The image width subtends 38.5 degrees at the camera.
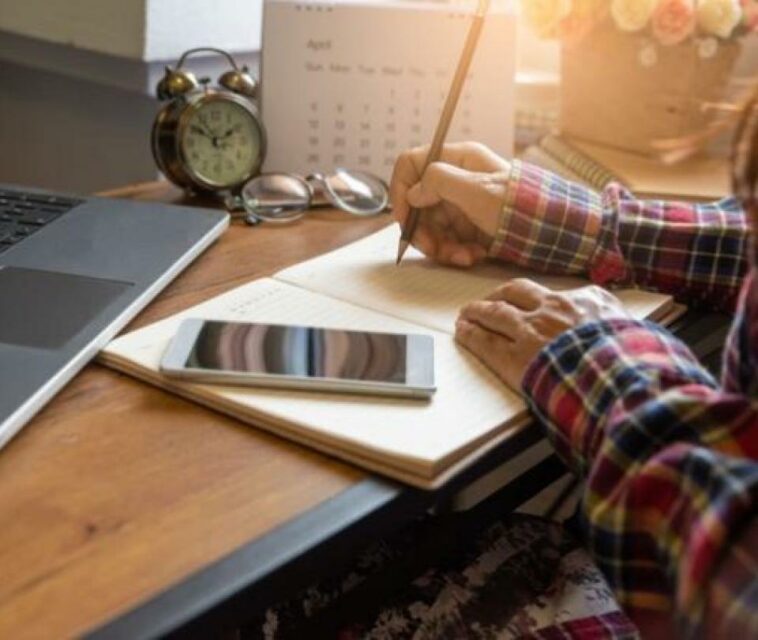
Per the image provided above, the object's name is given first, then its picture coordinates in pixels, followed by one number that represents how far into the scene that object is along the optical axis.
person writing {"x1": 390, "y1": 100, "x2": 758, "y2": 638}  0.53
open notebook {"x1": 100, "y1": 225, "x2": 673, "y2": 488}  0.64
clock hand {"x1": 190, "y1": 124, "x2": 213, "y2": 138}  1.09
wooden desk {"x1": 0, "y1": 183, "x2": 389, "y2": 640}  0.53
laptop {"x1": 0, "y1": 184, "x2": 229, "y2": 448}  0.71
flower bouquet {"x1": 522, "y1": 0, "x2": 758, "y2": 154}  1.21
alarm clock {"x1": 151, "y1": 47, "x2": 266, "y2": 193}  1.09
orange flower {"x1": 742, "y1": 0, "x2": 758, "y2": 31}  1.20
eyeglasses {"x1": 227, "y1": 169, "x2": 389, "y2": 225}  1.09
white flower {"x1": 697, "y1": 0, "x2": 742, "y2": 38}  1.20
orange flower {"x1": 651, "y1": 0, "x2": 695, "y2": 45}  1.20
